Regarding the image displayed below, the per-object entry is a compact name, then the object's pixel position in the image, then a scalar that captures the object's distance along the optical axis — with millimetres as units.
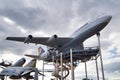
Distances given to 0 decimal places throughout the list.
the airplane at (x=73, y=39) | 46094
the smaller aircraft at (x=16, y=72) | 53353
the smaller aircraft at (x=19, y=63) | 59806
